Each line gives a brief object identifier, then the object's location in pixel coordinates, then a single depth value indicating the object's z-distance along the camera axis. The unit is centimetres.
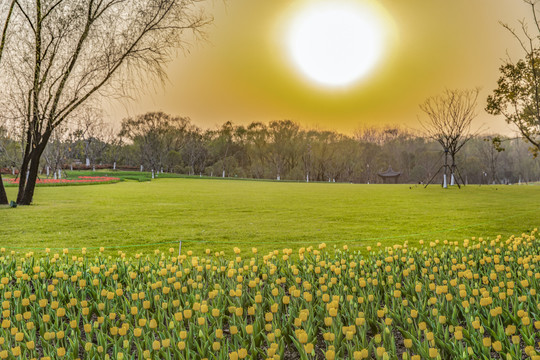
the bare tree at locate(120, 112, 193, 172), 6625
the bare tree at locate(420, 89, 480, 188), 3775
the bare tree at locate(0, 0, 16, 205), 1398
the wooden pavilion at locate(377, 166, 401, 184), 6681
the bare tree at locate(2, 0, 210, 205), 1463
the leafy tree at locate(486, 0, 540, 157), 1986
